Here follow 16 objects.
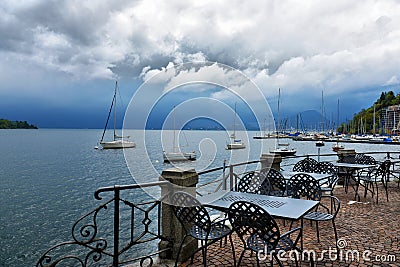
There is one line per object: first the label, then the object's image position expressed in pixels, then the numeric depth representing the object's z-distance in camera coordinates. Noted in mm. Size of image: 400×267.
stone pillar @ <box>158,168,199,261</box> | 3304
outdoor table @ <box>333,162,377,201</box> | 6908
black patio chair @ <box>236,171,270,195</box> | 4539
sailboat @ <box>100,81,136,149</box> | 52294
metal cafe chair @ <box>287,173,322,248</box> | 4078
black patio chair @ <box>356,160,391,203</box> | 6703
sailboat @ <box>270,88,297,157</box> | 40188
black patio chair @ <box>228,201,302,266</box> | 2506
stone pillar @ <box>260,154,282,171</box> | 6633
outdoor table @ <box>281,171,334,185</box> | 5465
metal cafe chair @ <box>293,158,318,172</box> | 6910
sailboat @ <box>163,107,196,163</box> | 35625
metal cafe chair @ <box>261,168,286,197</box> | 4926
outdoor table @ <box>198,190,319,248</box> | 3002
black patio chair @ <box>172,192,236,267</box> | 2908
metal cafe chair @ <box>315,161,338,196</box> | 6547
